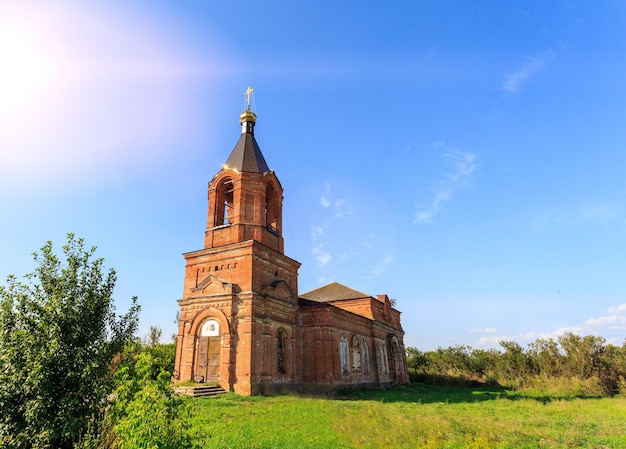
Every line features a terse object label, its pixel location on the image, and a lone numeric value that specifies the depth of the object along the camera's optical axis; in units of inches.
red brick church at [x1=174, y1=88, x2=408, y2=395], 692.7
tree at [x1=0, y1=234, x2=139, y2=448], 190.2
